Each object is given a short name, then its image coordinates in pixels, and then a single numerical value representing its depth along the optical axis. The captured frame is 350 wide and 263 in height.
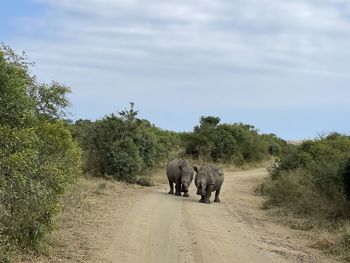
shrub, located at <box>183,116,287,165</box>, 48.22
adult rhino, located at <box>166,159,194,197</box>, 24.53
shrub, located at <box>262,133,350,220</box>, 18.31
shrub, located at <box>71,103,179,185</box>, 28.14
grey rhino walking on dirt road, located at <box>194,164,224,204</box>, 22.47
